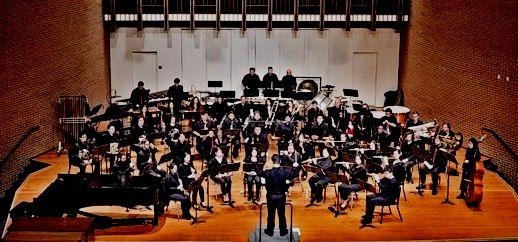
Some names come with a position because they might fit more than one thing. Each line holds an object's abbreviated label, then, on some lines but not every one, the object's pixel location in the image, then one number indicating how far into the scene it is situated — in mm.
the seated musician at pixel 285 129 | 16594
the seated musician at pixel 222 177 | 13859
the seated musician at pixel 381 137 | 15906
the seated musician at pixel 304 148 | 14883
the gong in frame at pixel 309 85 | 22891
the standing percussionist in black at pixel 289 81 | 21358
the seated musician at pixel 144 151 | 14972
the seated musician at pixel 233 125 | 17094
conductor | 12188
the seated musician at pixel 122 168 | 12848
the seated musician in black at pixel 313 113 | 17500
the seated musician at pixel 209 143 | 15995
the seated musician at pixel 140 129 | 16516
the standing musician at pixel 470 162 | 13625
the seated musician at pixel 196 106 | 18766
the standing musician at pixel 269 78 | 21438
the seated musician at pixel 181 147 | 15071
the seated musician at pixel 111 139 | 15146
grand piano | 11977
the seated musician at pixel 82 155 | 14500
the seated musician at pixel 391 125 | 16408
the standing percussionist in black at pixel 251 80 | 21219
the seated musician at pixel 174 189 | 13062
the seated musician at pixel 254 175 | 13478
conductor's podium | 12021
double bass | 13539
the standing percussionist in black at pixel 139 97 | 19281
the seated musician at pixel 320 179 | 13952
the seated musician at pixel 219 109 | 18375
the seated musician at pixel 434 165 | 14570
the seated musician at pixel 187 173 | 13375
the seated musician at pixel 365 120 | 17859
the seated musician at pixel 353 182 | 13414
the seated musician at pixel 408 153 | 14875
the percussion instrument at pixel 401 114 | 19141
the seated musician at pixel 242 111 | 18453
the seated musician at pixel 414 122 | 16891
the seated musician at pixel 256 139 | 16219
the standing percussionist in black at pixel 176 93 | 20008
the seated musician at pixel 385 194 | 12820
